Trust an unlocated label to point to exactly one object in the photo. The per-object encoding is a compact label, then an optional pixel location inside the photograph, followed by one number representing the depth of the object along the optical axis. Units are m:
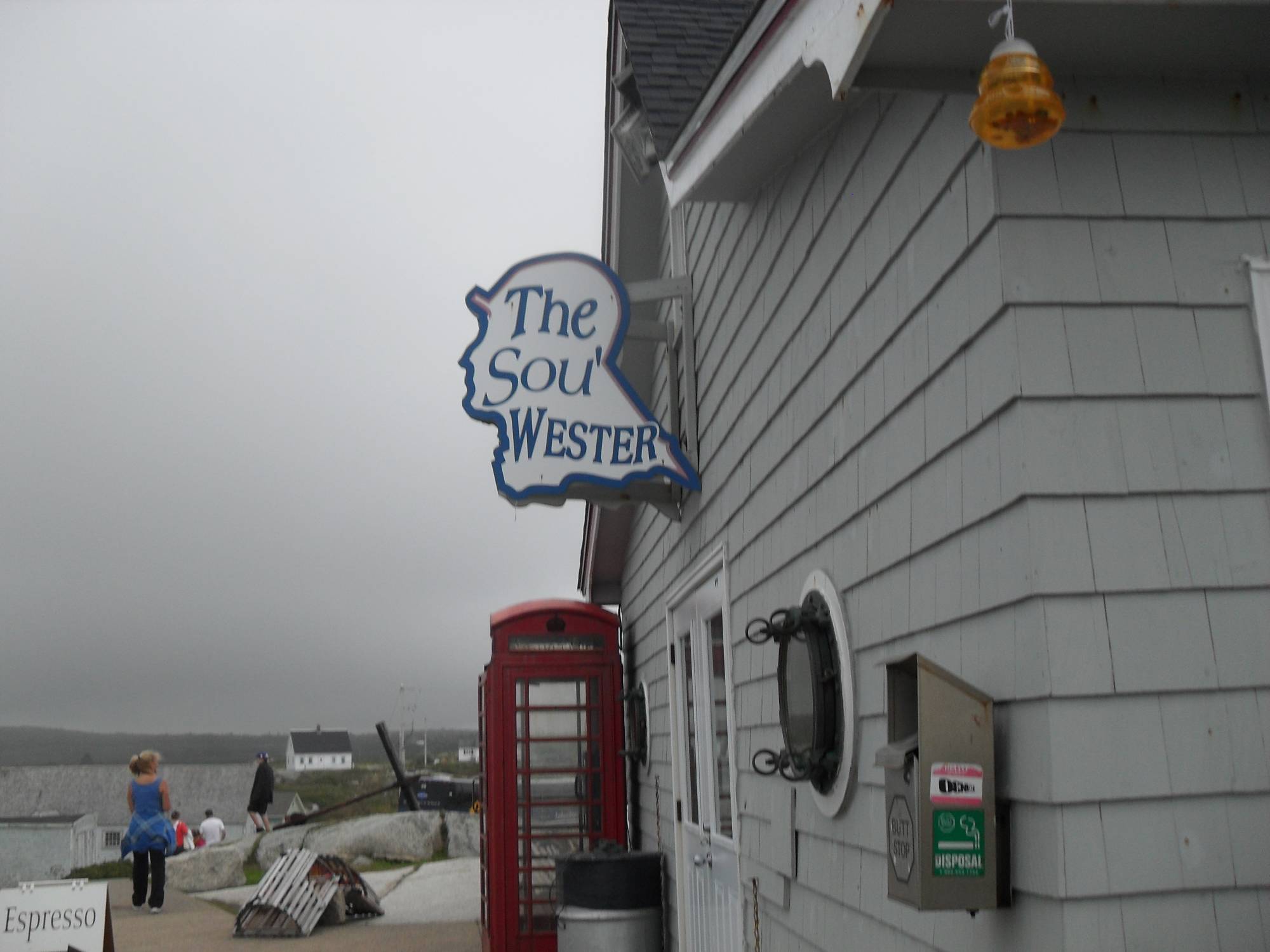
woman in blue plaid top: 10.59
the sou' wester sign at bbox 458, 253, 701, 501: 5.26
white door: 5.52
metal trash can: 6.75
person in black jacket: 18.05
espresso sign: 6.15
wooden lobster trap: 10.70
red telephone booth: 8.77
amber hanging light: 2.05
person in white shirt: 20.88
